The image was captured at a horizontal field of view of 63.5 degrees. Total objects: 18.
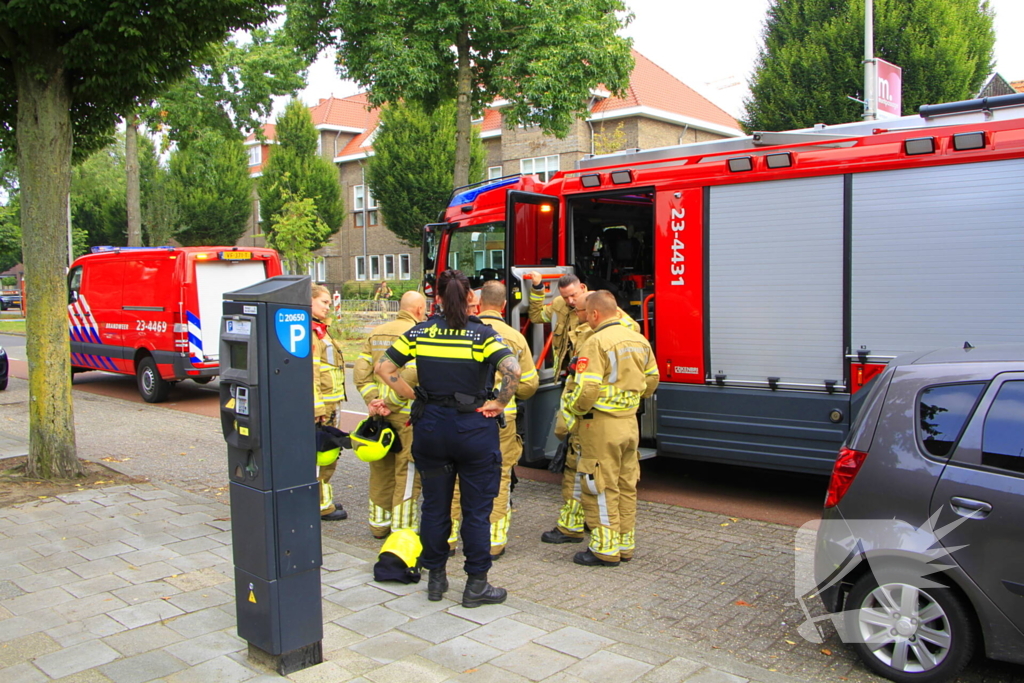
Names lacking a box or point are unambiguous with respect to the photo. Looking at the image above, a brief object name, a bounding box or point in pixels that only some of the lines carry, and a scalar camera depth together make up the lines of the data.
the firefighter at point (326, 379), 6.02
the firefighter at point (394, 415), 5.42
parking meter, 3.55
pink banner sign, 11.07
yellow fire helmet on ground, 4.80
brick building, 30.88
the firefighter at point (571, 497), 5.68
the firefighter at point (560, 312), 6.69
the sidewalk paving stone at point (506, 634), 3.96
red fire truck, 5.62
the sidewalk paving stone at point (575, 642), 3.87
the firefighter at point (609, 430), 5.14
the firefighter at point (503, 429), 5.17
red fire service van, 12.30
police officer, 4.36
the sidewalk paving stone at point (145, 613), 4.27
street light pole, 10.16
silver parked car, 3.40
